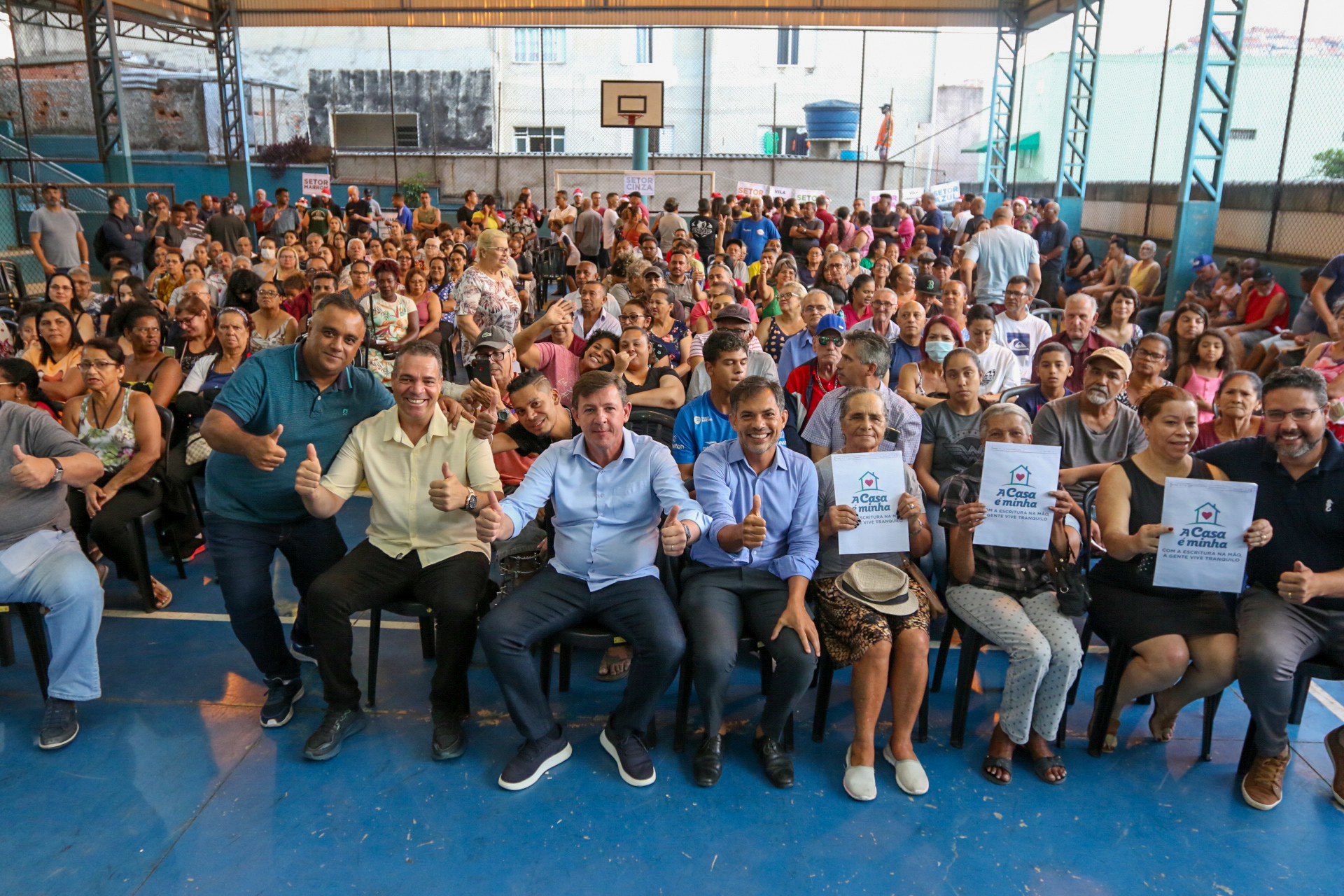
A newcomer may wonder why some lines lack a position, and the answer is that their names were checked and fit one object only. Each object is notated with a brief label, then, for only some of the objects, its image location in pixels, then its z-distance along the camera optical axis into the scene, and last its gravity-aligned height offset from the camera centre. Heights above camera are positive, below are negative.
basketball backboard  16.34 +2.25
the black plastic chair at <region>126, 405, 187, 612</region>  4.18 -1.54
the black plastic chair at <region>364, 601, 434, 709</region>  3.28 -1.50
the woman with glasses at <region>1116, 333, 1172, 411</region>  4.19 -0.60
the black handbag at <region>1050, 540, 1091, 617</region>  3.11 -1.21
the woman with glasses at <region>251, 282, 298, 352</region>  6.11 -0.68
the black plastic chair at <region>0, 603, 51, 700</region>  3.33 -1.52
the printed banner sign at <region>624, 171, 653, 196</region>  14.94 +0.78
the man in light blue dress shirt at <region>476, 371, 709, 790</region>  3.03 -1.20
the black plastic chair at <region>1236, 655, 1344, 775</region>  2.99 -1.48
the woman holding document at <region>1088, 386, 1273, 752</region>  3.04 -1.25
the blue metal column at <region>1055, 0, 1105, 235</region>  13.49 +1.80
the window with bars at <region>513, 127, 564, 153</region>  24.11 +2.35
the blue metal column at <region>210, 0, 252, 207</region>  15.62 +2.23
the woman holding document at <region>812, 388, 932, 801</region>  3.04 -1.36
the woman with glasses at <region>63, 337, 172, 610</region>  4.09 -1.05
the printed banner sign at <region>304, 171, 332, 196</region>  13.38 +0.60
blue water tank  22.22 +2.78
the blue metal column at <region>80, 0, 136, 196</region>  13.77 +2.03
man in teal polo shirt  3.25 -0.84
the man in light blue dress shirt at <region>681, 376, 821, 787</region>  3.02 -1.20
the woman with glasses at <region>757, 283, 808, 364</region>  5.86 -0.61
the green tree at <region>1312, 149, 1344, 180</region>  8.57 +0.72
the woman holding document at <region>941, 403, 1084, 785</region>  3.06 -1.31
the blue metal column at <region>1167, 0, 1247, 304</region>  9.23 +0.78
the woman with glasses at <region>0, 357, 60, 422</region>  3.93 -0.71
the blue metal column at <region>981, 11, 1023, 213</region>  15.16 +2.19
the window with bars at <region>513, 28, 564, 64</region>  24.47 +4.91
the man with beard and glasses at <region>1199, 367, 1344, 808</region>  2.94 -1.09
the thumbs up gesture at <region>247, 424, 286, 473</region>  3.09 -0.78
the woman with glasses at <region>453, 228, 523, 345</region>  6.41 -0.48
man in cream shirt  3.16 -1.17
